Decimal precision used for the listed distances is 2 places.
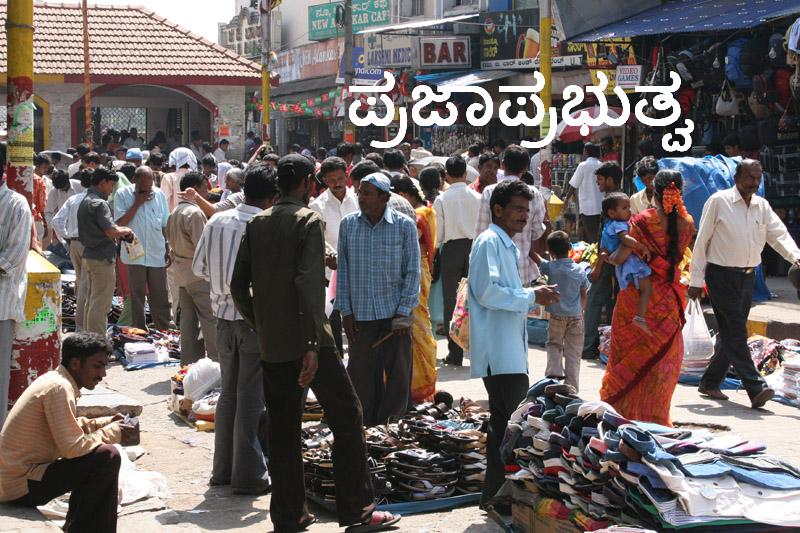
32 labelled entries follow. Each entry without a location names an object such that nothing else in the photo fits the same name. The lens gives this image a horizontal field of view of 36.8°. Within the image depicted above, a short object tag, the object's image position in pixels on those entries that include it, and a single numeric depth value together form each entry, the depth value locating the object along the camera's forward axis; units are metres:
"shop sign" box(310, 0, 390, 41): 38.31
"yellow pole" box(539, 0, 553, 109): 17.69
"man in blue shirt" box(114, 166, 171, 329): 12.34
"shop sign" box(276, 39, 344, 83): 40.41
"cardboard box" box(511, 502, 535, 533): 6.06
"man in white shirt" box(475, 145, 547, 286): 9.46
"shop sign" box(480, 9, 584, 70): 26.11
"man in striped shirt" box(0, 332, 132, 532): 5.71
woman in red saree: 7.85
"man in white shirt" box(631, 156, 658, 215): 12.00
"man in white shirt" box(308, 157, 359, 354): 10.02
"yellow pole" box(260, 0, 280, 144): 25.34
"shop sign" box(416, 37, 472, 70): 28.36
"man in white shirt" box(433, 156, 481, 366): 11.26
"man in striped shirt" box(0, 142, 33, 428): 7.08
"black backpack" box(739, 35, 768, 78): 16.19
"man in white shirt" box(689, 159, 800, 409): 9.27
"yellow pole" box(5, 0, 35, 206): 7.46
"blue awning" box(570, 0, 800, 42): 15.41
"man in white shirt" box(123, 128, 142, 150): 30.06
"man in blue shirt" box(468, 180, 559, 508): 6.28
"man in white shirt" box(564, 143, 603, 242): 15.45
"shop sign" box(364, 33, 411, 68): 30.36
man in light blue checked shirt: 7.78
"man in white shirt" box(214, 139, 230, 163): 25.86
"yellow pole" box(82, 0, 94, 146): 25.91
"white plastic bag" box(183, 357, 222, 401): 9.13
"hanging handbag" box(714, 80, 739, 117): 16.75
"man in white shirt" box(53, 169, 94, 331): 12.16
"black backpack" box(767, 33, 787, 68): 15.42
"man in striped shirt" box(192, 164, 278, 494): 7.09
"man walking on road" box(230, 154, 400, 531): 5.98
